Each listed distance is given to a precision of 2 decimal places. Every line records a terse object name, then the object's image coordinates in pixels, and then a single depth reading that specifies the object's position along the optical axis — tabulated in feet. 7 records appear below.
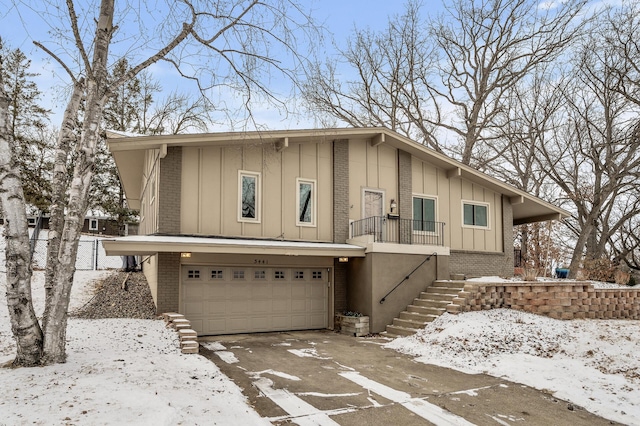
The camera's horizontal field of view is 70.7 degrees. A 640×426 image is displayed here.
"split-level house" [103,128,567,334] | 36.83
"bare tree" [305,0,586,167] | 72.02
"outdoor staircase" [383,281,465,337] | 38.11
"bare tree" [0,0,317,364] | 20.07
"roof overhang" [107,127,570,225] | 35.53
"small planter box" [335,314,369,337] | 39.70
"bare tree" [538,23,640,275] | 66.49
